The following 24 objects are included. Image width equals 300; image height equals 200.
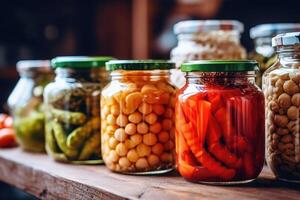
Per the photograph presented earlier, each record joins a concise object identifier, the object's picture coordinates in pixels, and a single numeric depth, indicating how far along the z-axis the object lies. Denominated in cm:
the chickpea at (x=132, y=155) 72
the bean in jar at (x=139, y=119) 72
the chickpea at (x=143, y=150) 72
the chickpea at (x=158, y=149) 73
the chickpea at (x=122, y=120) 72
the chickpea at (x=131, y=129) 72
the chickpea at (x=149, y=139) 72
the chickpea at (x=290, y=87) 63
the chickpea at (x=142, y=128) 72
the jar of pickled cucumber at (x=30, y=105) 98
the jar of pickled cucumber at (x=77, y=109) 82
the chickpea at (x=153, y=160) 73
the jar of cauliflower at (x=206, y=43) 87
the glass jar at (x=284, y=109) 64
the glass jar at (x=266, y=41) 84
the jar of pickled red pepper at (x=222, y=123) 64
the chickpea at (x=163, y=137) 73
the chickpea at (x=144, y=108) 72
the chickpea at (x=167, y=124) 73
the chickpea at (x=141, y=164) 73
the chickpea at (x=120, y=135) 72
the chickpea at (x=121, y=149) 73
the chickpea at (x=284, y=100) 64
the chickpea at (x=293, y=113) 63
